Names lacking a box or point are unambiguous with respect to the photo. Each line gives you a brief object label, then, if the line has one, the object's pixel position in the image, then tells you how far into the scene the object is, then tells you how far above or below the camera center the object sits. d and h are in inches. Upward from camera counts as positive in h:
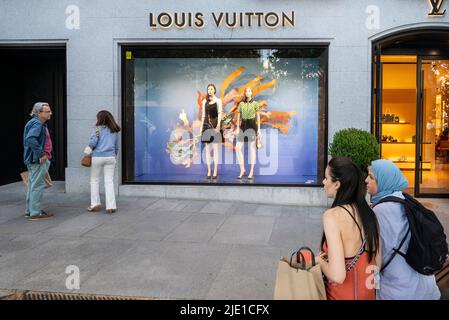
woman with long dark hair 116.3 -25.2
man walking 315.0 -10.7
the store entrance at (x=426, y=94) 431.2 +40.3
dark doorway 475.2 +41.9
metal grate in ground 188.1 -62.3
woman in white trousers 342.6 -8.3
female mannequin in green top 427.8 +11.5
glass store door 436.8 +7.6
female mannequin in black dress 431.5 +14.5
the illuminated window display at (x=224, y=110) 417.4 +25.9
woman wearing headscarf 125.0 -34.9
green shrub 337.4 -6.3
